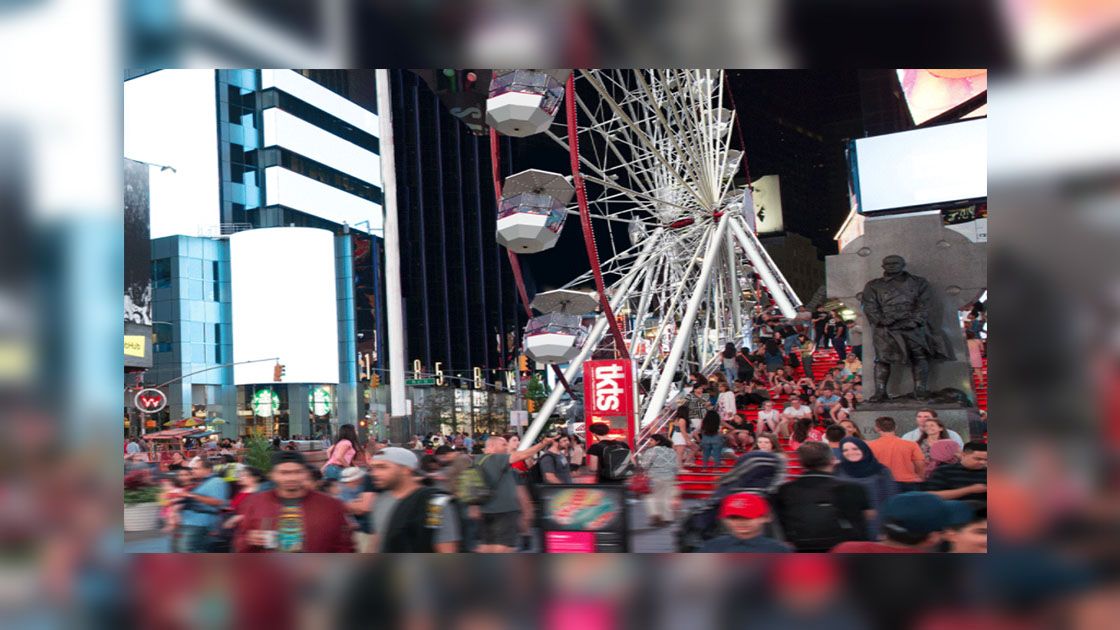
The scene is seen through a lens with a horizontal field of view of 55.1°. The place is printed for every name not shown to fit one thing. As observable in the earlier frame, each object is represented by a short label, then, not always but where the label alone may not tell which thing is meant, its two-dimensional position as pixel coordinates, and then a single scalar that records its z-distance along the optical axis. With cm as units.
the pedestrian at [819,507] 652
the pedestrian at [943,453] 796
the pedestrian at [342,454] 995
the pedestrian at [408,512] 651
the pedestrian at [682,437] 1320
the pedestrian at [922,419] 856
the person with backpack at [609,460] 966
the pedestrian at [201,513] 746
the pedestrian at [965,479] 693
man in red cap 589
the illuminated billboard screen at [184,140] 4097
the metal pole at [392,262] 1428
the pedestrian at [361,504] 726
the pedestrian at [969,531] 666
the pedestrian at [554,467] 915
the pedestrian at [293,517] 622
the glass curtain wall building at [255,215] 3900
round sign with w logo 3428
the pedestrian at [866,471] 682
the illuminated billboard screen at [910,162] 2131
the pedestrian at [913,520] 635
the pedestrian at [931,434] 837
